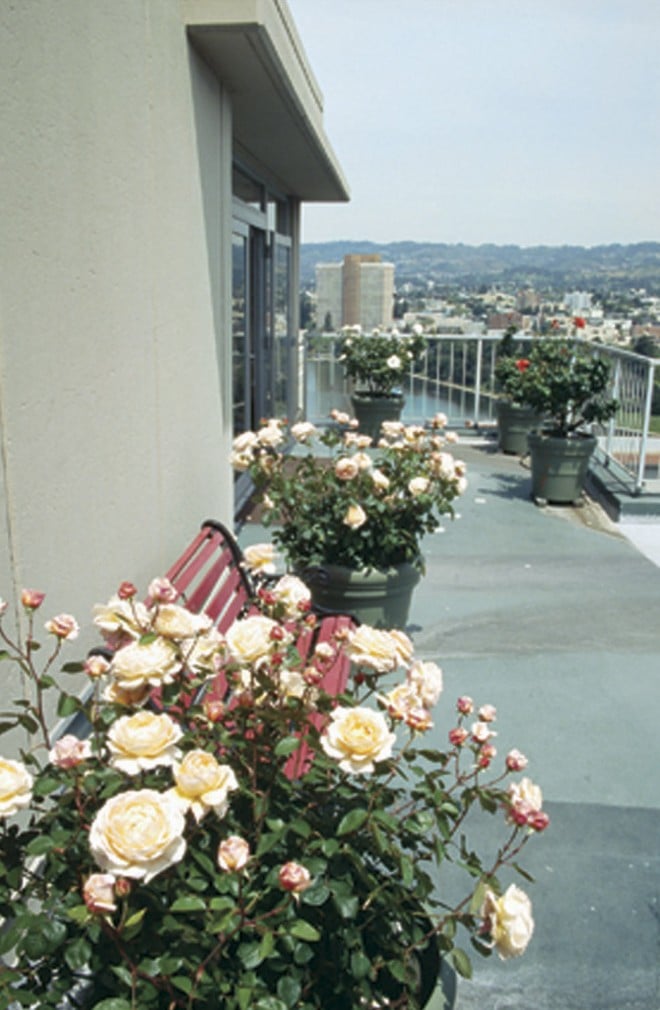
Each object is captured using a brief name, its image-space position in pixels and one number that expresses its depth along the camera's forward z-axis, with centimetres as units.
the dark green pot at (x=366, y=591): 402
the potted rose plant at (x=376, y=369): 1020
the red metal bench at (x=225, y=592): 290
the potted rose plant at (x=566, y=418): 754
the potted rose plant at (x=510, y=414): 941
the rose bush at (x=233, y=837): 134
